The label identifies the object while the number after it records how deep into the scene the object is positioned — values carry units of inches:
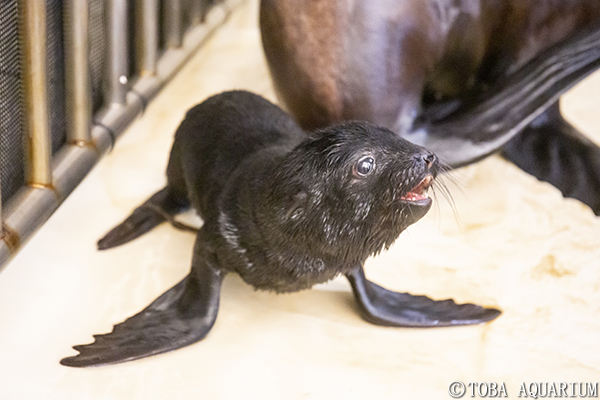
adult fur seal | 74.4
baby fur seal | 48.3
